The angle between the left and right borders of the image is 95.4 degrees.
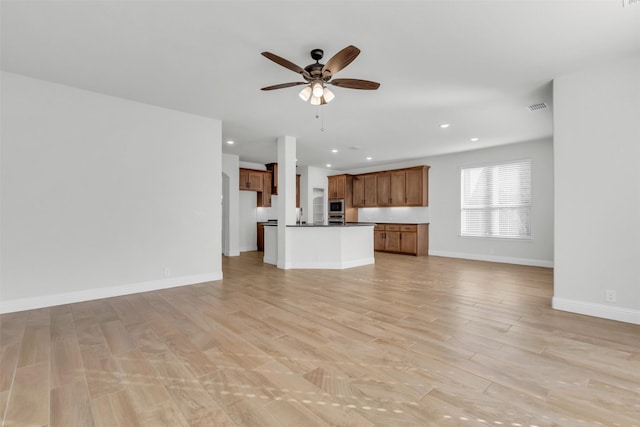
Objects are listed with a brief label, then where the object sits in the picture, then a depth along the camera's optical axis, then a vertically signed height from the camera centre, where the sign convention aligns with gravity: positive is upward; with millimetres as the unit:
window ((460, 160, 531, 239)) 6848 +287
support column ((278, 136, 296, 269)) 6086 +359
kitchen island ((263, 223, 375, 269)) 6133 -729
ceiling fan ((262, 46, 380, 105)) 2689 +1369
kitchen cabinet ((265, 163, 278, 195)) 9006 +1163
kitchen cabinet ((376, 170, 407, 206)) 8977 +761
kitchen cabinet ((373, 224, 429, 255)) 8289 -788
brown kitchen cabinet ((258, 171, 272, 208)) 9109 +616
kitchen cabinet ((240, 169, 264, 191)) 8570 +962
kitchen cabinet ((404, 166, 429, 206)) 8508 +757
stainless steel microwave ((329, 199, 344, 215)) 10499 +206
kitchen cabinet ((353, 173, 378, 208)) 9688 +729
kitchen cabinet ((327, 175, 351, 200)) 10295 +906
